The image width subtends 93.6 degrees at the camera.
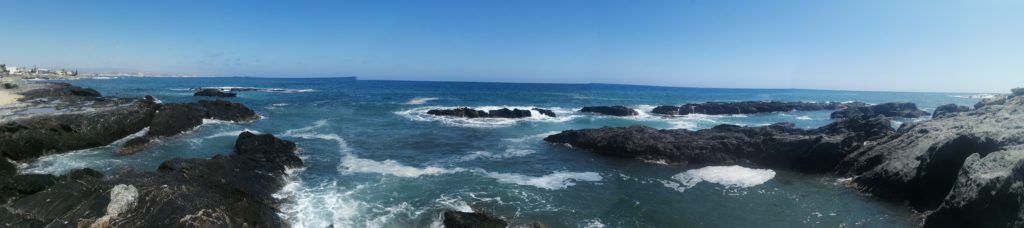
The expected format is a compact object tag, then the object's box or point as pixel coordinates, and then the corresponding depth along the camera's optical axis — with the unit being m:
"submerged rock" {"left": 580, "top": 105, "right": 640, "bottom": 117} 52.50
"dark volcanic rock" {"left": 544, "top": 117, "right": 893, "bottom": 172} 22.41
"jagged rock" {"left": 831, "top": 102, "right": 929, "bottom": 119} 54.79
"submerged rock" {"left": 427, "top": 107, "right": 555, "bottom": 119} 45.56
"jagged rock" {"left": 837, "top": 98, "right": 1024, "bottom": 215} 15.24
